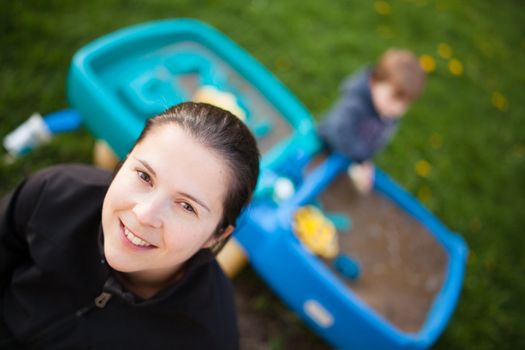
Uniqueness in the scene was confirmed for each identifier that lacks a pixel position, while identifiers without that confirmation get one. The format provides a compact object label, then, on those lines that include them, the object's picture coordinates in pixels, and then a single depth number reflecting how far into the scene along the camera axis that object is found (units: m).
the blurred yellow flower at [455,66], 3.87
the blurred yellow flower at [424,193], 2.83
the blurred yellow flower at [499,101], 3.85
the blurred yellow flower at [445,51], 3.94
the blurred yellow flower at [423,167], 2.95
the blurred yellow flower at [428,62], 3.74
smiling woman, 0.86
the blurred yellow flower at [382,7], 3.88
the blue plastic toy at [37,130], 1.85
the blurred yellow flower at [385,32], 3.72
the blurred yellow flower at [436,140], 3.18
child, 2.14
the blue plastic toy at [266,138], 1.71
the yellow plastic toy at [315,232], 1.91
